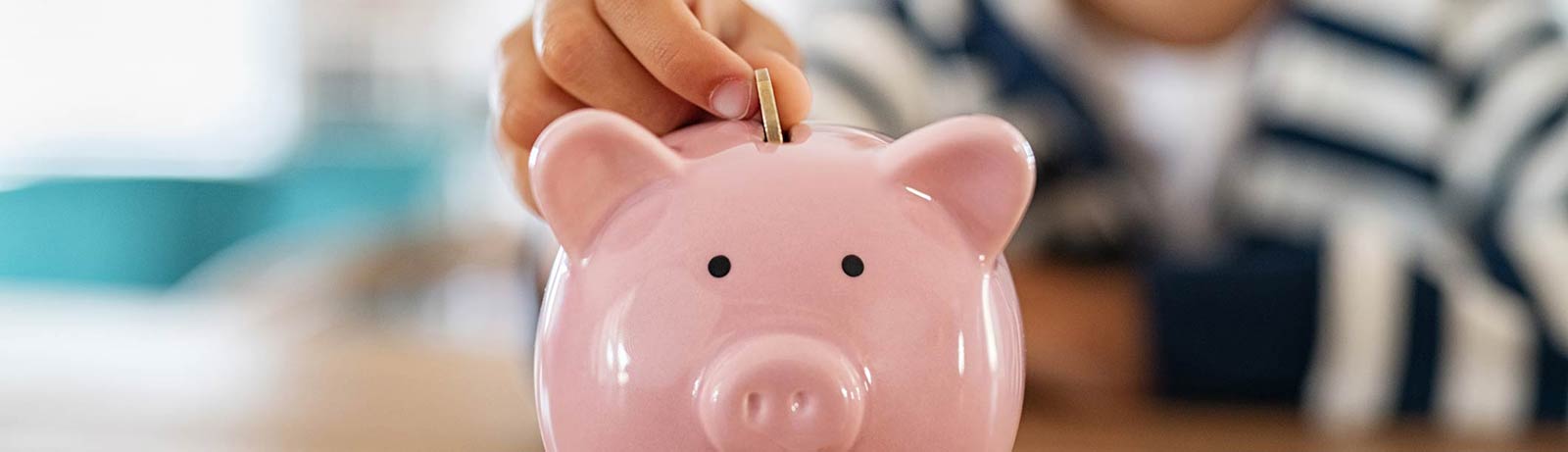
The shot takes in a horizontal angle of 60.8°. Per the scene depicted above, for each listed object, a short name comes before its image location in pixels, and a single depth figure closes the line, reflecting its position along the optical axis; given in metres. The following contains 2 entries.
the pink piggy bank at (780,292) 0.37
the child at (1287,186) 0.94
